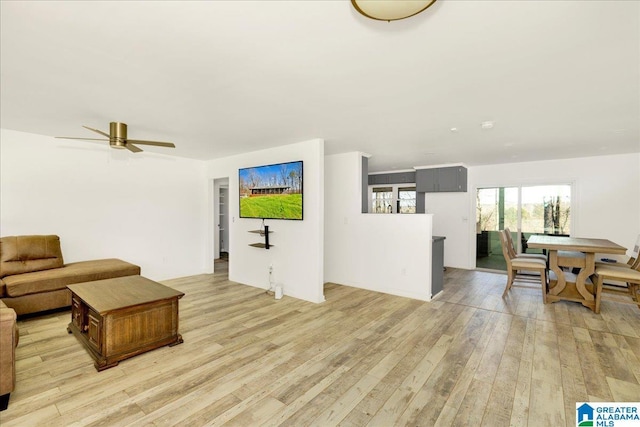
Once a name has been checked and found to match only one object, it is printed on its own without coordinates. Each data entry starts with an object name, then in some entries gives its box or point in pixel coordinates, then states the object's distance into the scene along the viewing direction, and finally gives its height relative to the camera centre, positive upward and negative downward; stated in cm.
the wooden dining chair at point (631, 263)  399 -80
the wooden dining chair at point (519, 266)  419 -84
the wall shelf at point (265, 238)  473 -47
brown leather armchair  188 -100
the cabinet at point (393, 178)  712 +86
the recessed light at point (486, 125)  336 +104
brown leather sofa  336 -82
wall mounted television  445 +33
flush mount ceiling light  126 +93
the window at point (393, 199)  734 +32
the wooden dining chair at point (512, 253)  478 -73
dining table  386 -78
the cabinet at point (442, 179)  627 +72
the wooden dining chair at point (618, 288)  363 -98
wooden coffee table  244 -101
